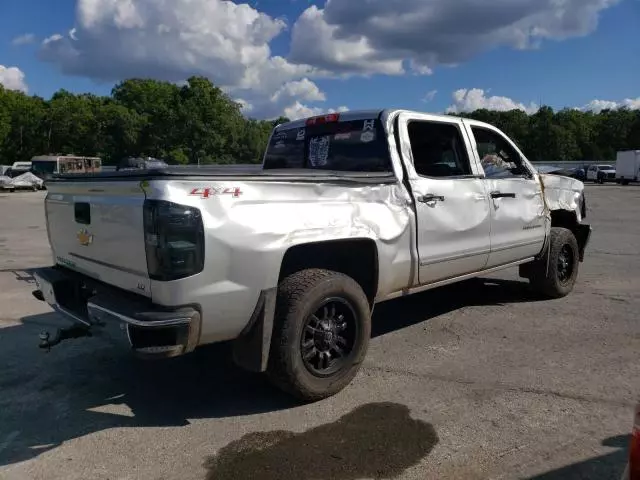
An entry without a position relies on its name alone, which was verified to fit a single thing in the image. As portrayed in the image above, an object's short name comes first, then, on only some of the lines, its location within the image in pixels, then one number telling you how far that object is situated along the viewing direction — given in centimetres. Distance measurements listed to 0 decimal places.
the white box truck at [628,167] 4212
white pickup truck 318
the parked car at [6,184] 3775
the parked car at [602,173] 4603
